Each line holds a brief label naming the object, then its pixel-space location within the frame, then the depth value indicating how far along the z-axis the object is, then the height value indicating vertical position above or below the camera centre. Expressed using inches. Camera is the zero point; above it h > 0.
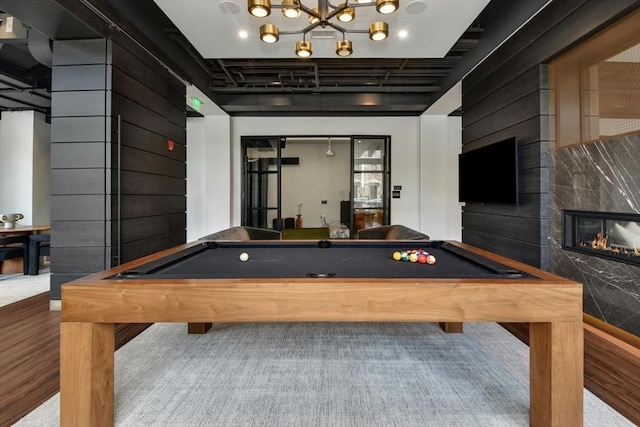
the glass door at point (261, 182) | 256.7 +24.0
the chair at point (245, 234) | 126.4 -10.7
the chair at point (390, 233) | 118.8 -9.9
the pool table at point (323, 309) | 50.8 -15.9
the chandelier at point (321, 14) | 87.3 +58.6
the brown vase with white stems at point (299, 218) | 409.4 -9.6
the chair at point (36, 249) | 175.5 -22.1
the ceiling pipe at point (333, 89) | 213.2 +83.7
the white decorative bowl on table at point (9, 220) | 190.1 -6.0
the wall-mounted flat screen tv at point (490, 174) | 128.9 +17.3
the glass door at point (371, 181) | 256.5 +24.8
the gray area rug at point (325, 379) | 60.3 -38.8
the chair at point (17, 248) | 173.3 -21.1
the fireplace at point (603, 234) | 91.2 -7.3
